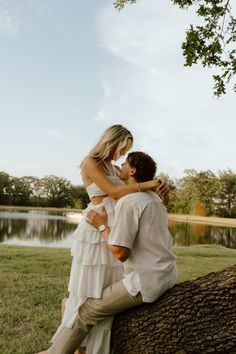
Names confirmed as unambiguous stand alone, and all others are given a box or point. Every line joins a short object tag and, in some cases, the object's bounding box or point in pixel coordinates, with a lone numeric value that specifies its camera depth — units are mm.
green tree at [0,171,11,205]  71938
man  2852
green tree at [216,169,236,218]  57500
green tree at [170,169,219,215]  56625
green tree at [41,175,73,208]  70562
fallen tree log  2801
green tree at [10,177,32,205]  72875
